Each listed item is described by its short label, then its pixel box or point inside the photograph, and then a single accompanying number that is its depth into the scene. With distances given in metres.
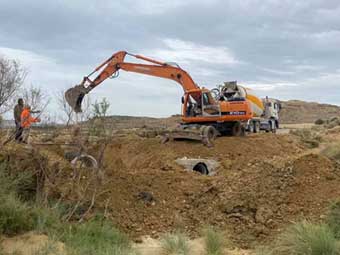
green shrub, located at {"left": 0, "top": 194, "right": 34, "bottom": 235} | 8.33
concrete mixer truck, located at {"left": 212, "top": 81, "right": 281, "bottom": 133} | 24.28
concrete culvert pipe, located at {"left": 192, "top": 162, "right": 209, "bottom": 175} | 17.64
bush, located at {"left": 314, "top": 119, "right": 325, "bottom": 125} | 58.41
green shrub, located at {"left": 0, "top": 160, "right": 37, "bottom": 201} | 8.82
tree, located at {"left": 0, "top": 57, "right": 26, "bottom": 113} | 10.68
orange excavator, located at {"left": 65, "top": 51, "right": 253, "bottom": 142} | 21.73
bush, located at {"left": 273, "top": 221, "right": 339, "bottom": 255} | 7.66
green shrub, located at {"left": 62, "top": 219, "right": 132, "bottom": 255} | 7.93
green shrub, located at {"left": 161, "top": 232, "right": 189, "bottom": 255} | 8.37
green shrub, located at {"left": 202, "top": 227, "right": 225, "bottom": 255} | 8.62
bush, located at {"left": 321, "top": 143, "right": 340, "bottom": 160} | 19.58
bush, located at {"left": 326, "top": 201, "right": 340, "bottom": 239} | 8.57
